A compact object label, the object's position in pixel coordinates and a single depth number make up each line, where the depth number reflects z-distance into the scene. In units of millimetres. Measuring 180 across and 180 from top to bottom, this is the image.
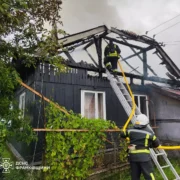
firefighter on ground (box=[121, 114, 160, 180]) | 4723
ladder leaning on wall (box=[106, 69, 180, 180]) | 6846
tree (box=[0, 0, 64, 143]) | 4227
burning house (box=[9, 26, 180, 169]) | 7370
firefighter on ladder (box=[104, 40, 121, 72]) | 8625
